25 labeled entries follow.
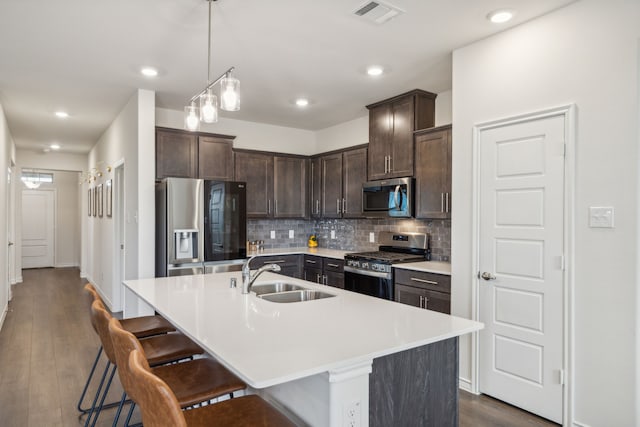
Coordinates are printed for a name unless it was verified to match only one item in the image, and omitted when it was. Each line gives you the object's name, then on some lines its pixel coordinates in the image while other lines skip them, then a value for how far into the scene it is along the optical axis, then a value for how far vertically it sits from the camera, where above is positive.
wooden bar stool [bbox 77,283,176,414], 2.59 -0.74
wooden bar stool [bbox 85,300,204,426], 2.08 -0.75
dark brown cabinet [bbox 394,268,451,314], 3.38 -0.67
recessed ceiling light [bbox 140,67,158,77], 3.57 +1.22
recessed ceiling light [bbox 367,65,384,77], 3.51 +1.22
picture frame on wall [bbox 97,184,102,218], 6.73 +0.19
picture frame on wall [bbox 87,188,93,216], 7.88 +0.18
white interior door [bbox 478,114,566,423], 2.56 -0.33
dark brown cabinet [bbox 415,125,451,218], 3.75 +0.37
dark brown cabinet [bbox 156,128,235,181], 4.47 +0.64
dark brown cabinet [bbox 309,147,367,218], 4.95 +0.37
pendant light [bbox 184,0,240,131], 2.39 +0.65
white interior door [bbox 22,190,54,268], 10.28 -0.42
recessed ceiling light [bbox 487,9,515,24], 2.57 +1.23
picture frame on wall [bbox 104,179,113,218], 5.73 +0.19
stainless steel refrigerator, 4.06 -0.14
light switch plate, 2.31 -0.02
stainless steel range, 3.95 -0.49
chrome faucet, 2.55 -0.41
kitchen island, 1.40 -0.50
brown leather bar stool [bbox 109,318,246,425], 1.63 -0.76
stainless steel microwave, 4.12 +0.15
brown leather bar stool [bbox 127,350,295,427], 1.17 -0.66
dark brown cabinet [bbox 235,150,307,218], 5.27 +0.38
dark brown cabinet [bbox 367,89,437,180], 4.13 +0.87
